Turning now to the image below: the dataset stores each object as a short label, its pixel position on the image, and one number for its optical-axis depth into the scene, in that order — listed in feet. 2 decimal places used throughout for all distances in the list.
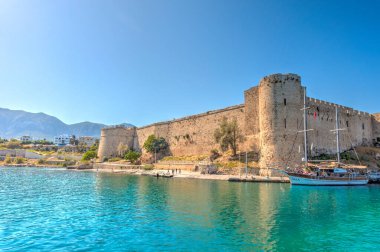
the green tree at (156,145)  155.12
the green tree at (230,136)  107.14
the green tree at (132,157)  158.51
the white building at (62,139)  453.74
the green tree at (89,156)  190.39
